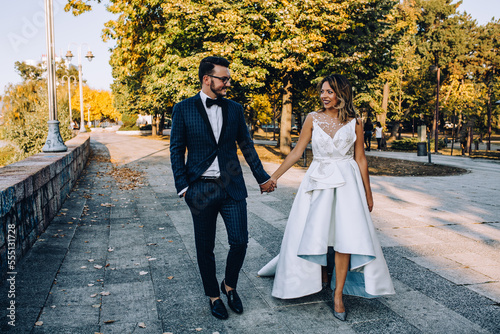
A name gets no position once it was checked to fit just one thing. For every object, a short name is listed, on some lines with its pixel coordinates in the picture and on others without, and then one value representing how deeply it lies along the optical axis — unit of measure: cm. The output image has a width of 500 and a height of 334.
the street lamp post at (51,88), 898
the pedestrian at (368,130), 2564
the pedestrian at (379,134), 2680
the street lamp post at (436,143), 2455
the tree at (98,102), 7425
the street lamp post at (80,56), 2834
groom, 323
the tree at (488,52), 4109
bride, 331
